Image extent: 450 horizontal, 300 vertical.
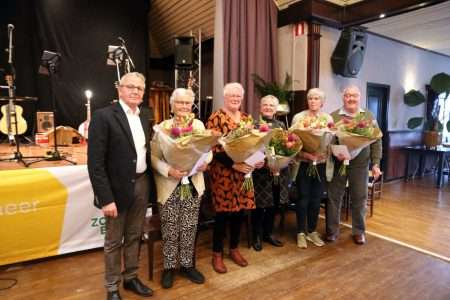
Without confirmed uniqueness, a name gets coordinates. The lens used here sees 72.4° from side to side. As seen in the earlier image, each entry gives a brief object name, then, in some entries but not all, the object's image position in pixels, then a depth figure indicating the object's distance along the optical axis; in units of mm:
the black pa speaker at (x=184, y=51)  5066
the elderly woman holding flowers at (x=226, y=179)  2412
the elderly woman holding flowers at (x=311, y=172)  2723
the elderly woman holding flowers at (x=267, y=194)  2783
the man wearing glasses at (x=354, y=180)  3006
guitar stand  3015
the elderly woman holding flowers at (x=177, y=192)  2100
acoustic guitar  4174
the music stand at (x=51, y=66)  3139
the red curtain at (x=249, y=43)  4211
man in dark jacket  1842
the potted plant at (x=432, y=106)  6238
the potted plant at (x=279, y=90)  4151
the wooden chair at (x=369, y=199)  3997
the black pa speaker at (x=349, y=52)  4395
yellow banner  2500
